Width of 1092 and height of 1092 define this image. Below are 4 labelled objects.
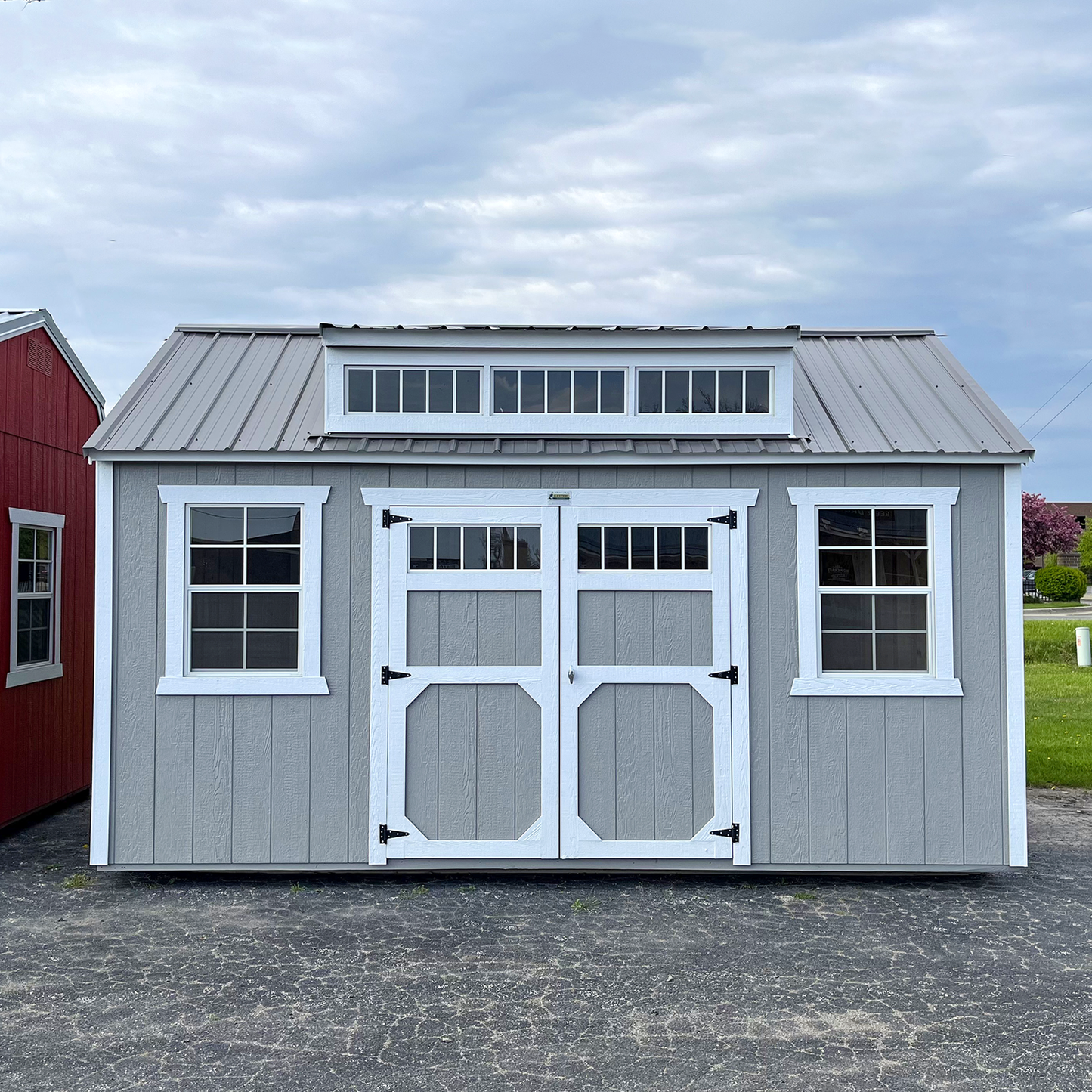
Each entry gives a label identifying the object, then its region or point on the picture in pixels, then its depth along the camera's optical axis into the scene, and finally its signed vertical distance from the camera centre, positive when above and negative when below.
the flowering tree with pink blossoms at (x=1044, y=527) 44.31 +3.03
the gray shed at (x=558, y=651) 5.65 -0.38
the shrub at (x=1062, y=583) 36.59 +0.24
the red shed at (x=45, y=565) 7.02 +0.20
